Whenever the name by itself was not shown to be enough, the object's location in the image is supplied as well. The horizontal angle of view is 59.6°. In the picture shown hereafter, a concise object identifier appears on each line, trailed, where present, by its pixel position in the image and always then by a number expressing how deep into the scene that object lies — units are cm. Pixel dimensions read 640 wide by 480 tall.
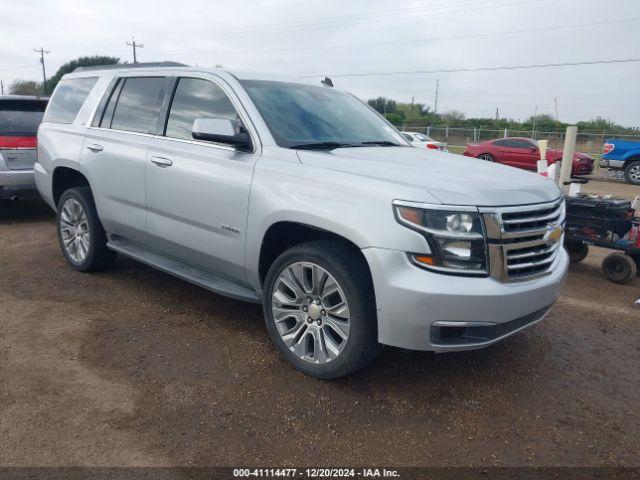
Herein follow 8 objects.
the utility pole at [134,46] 5934
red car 1905
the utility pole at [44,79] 6750
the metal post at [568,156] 715
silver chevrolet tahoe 298
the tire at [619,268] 596
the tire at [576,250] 675
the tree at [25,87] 6625
